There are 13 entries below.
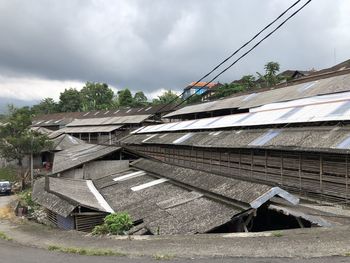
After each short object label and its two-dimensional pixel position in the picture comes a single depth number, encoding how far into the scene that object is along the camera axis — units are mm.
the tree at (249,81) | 71581
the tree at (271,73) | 67125
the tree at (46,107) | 127638
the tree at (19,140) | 40641
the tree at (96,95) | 117125
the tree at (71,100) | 119438
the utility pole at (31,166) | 40775
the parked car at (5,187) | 37338
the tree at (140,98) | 99562
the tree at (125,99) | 96375
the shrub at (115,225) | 12320
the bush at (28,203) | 23844
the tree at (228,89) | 68675
